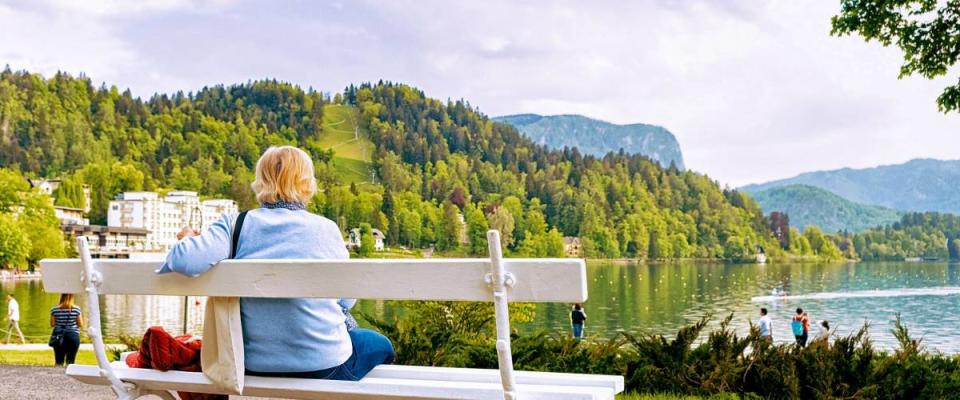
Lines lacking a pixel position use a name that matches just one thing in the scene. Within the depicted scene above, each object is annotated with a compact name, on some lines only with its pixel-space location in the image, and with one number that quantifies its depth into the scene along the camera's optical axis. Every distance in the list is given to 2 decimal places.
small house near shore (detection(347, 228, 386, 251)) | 164.38
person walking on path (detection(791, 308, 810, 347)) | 23.45
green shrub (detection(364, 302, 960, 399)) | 6.01
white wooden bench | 2.78
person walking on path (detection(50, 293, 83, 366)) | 12.73
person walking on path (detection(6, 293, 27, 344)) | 21.73
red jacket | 3.65
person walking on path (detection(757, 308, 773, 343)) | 20.76
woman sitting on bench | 3.35
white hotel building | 161.12
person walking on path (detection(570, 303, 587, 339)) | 25.25
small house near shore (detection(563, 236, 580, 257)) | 185.55
